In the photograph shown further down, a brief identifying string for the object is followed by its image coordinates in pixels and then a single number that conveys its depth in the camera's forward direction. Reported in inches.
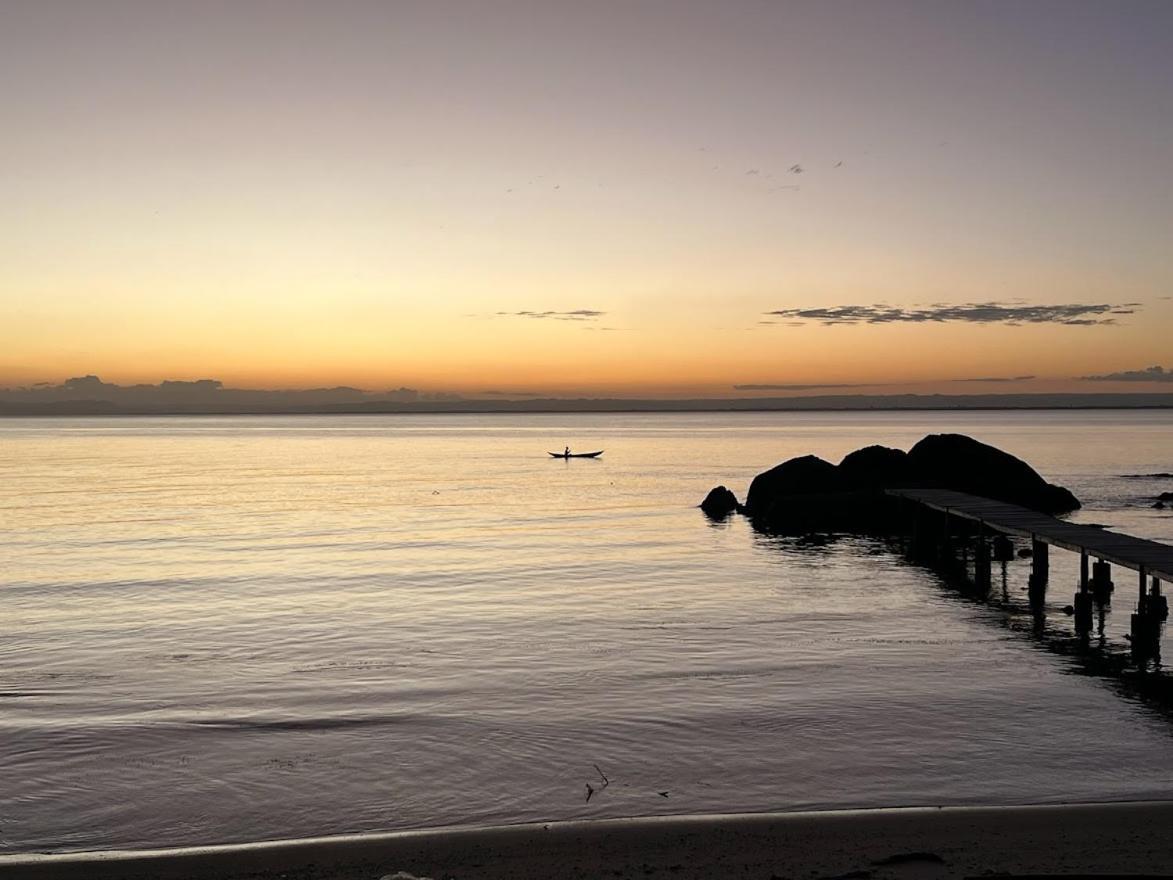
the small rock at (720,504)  2043.8
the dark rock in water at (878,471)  1815.9
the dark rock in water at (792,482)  1877.5
